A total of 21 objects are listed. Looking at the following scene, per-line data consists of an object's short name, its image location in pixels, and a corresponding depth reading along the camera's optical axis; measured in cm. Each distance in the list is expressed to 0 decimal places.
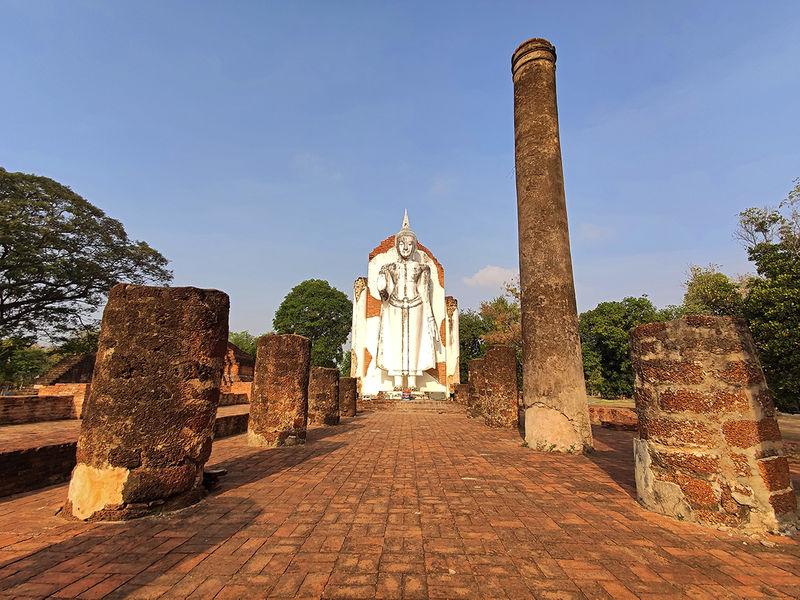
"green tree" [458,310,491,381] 4078
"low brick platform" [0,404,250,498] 445
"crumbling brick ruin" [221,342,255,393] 2738
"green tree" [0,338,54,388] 1972
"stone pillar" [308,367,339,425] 1170
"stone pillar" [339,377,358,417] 1575
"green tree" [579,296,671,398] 2973
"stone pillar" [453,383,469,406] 2084
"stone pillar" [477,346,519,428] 1113
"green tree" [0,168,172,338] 1792
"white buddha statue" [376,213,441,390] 2867
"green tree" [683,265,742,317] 1502
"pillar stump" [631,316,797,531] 357
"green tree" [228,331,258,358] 6227
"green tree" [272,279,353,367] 3938
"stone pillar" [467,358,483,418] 1387
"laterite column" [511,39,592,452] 721
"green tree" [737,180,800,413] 1047
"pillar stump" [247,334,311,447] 778
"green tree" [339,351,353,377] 4412
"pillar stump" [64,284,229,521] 382
